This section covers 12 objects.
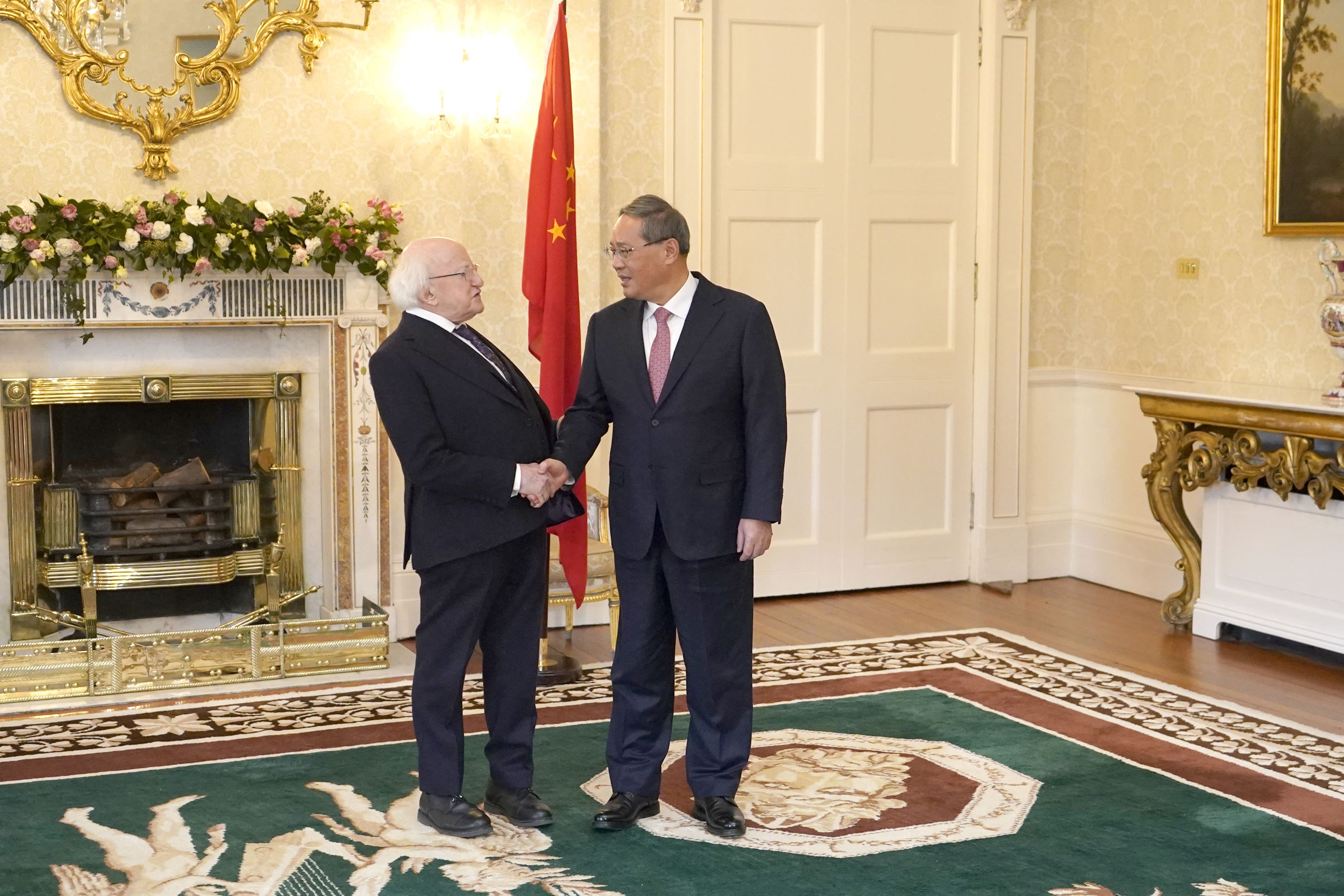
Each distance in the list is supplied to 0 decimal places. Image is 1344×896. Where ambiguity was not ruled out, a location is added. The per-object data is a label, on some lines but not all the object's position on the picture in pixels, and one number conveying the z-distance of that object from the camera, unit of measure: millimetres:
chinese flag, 5090
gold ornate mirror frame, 5258
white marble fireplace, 5344
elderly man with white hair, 3434
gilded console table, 5266
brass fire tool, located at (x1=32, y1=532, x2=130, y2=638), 5441
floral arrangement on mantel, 5043
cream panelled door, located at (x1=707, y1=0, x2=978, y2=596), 6426
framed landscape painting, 5691
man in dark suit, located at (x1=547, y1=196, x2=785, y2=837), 3545
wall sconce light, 5754
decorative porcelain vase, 5402
